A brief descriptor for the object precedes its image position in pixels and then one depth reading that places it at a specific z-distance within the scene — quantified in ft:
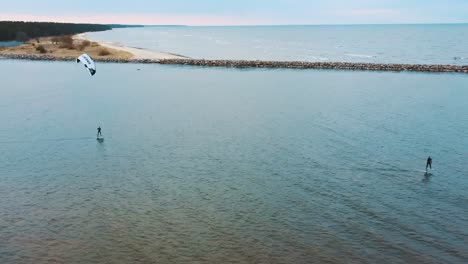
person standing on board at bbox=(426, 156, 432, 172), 106.28
